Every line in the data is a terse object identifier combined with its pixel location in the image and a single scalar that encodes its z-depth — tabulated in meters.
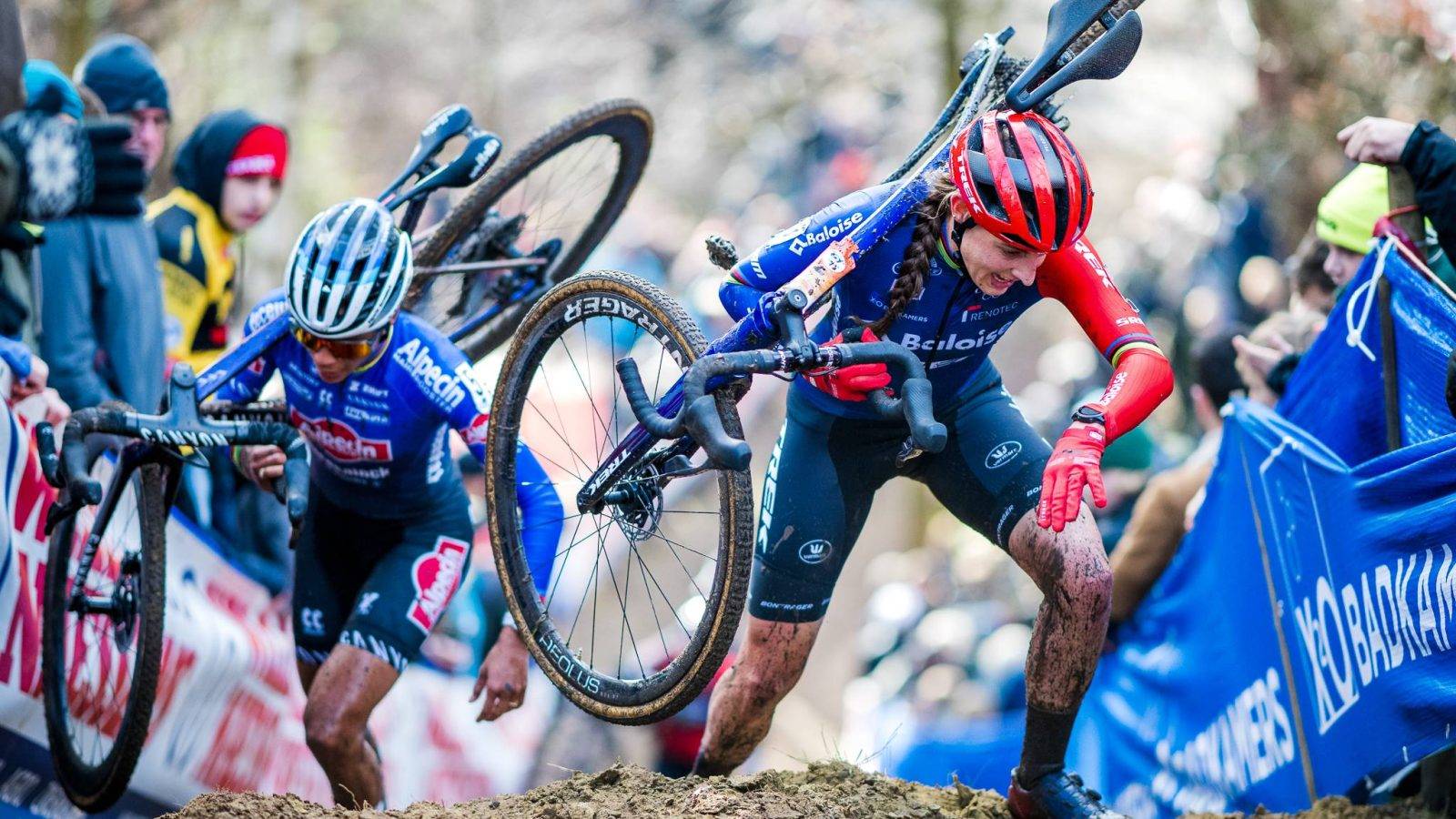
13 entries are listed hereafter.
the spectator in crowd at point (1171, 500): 16.72
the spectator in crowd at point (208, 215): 17.42
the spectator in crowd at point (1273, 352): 15.01
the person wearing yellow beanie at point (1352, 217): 13.85
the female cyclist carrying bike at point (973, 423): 9.80
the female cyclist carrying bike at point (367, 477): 12.01
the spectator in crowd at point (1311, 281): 15.67
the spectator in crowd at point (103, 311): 14.62
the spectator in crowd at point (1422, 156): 11.68
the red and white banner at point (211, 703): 13.40
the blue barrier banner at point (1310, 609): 11.09
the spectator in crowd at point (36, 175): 13.31
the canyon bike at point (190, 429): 11.96
